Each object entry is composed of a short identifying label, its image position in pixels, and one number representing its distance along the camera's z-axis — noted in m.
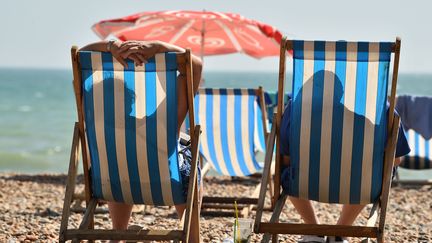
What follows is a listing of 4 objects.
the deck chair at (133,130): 6.89
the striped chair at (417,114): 15.56
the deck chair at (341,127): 7.02
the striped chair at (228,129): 12.84
